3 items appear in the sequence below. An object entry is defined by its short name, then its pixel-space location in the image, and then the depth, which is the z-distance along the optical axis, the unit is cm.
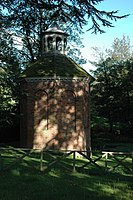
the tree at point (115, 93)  4561
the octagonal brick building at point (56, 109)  2581
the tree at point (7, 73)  1388
